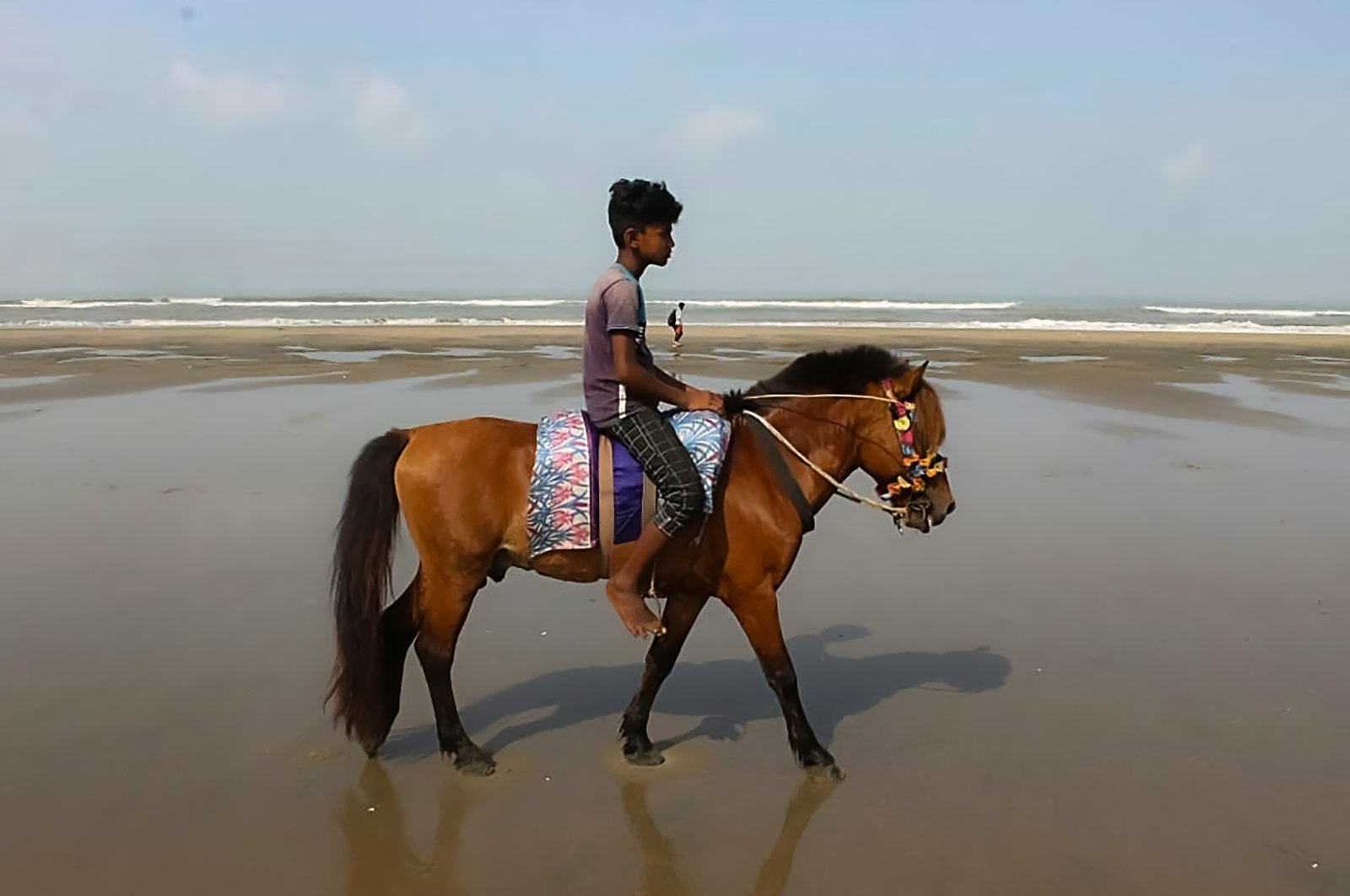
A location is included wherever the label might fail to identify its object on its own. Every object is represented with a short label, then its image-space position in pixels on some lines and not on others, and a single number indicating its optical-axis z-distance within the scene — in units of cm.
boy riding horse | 416
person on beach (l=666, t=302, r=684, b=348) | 2594
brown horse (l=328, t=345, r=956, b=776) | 433
